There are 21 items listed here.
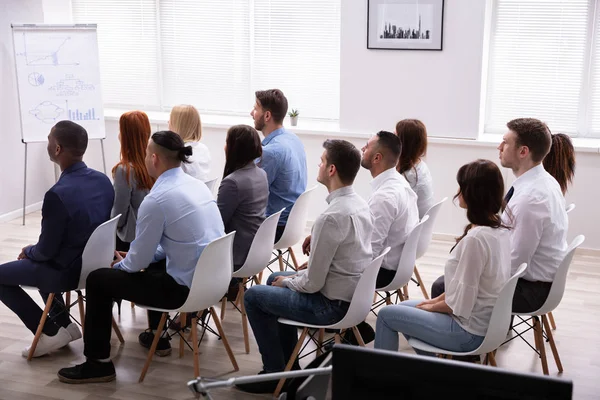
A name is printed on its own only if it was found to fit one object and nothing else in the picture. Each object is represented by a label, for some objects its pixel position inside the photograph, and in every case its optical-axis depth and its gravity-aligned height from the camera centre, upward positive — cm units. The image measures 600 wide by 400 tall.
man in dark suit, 390 -93
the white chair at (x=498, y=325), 314 -118
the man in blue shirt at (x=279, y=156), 484 -70
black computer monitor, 151 -68
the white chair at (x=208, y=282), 357 -114
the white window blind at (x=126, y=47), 791 +1
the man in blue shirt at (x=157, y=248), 367 -99
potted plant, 706 -65
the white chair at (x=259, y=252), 413 -114
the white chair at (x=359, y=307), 337 -118
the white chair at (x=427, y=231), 445 -110
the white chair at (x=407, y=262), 399 -115
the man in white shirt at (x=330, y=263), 339 -98
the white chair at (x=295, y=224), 467 -111
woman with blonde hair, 504 -57
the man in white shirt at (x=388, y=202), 394 -82
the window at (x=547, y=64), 631 -14
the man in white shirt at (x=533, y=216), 368 -82
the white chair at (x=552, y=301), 362 -125
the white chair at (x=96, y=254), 394 -110
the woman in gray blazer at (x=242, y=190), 418 -79
